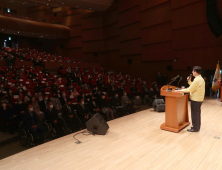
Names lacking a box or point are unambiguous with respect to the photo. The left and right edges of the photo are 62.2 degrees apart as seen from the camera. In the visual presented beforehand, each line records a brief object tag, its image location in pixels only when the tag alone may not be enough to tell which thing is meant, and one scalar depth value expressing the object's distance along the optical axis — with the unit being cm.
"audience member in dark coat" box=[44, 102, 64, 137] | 335
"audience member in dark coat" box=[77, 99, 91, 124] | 383
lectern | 255
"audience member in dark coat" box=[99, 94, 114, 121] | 432
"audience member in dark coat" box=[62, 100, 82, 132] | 357
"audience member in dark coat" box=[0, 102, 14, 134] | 339
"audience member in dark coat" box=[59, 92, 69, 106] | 469
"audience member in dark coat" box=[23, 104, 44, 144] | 298
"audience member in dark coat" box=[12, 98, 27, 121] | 374
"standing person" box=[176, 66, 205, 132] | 243
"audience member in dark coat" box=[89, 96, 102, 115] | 432
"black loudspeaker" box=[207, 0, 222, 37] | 570
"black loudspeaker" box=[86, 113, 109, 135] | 260
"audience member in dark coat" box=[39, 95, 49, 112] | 417
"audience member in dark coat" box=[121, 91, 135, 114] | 486
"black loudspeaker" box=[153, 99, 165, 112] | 387
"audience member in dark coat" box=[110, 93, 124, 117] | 468
